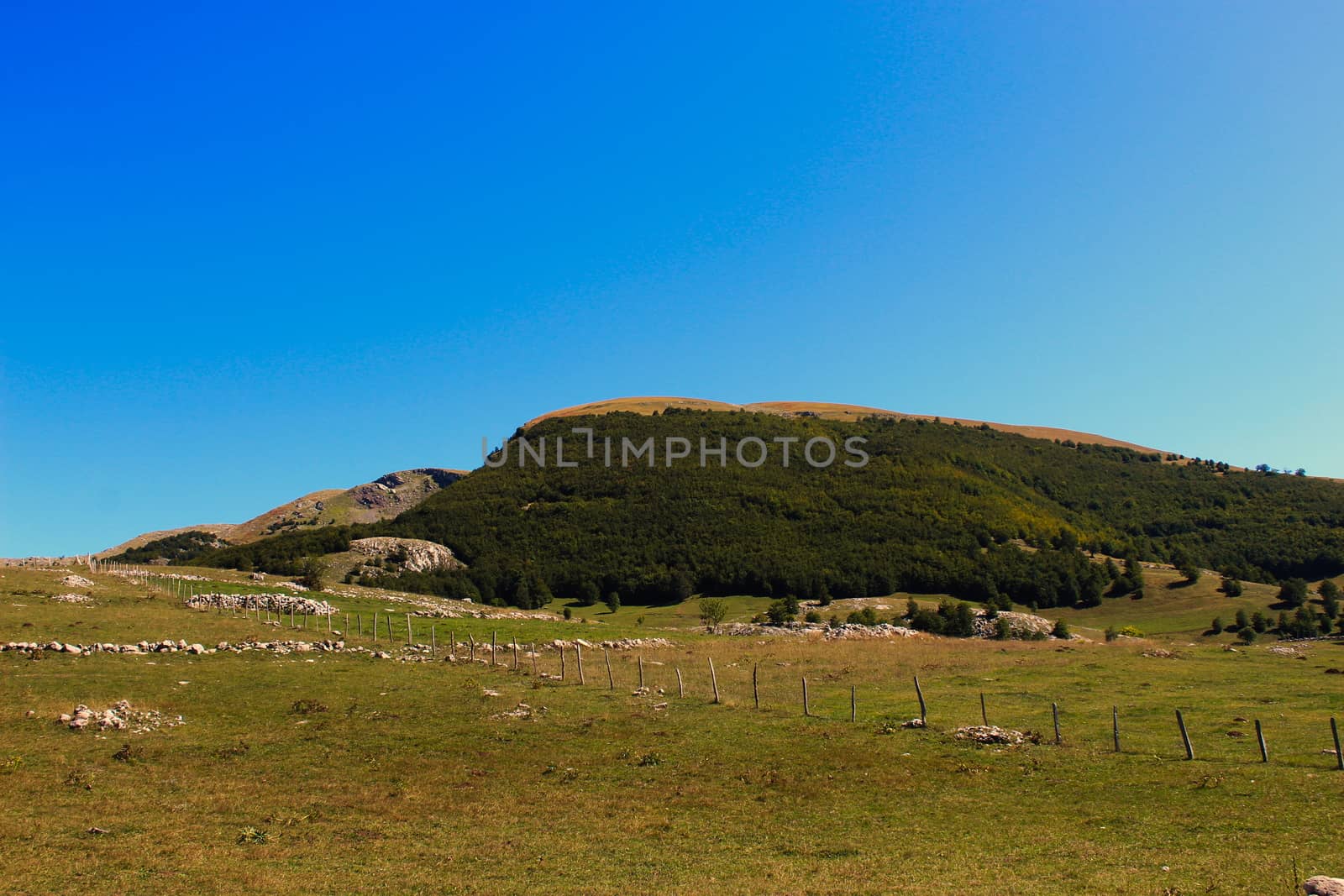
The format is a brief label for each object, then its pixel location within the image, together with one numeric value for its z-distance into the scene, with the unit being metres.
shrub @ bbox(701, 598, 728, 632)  100.12
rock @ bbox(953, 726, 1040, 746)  27.88
